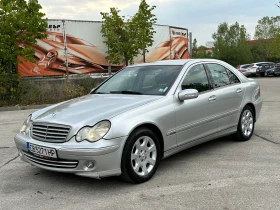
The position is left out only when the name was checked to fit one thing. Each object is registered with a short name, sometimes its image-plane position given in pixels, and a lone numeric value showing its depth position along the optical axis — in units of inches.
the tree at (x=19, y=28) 535.8
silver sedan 152.9
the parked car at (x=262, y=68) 1331.2
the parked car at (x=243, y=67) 1385.3
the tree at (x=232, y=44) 2080.5
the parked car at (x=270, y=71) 1279.5
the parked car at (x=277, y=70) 1245.6
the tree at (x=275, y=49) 1950.2
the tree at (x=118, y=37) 698.8
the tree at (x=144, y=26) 738.8
